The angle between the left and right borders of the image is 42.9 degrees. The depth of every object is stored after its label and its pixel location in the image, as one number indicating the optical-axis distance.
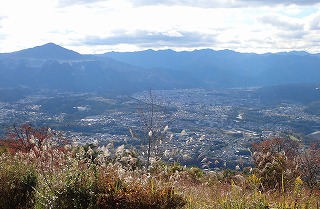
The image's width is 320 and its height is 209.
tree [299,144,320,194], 11.56
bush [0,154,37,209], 5.89
